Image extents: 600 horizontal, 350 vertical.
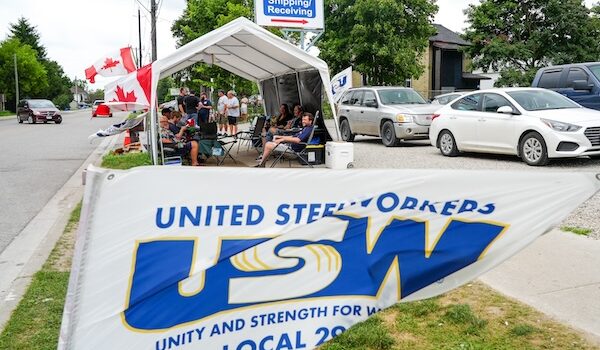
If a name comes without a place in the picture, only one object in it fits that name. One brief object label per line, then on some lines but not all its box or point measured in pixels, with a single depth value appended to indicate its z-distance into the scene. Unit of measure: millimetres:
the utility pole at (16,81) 65000
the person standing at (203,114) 14961
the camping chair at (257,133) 15373
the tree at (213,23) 35594
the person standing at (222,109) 22125
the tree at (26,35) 90150
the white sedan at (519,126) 11109
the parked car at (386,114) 16438
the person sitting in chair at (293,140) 12070
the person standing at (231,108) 21094
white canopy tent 10938
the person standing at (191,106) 15344
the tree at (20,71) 68438
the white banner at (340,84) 18928
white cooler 12227
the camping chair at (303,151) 12295
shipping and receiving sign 19062
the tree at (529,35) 32750
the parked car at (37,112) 38906
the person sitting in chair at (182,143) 12719
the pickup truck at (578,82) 13969
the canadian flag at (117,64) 14320
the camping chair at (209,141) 13148
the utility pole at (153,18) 27969
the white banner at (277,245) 2424
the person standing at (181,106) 16016
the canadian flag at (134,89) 11023
